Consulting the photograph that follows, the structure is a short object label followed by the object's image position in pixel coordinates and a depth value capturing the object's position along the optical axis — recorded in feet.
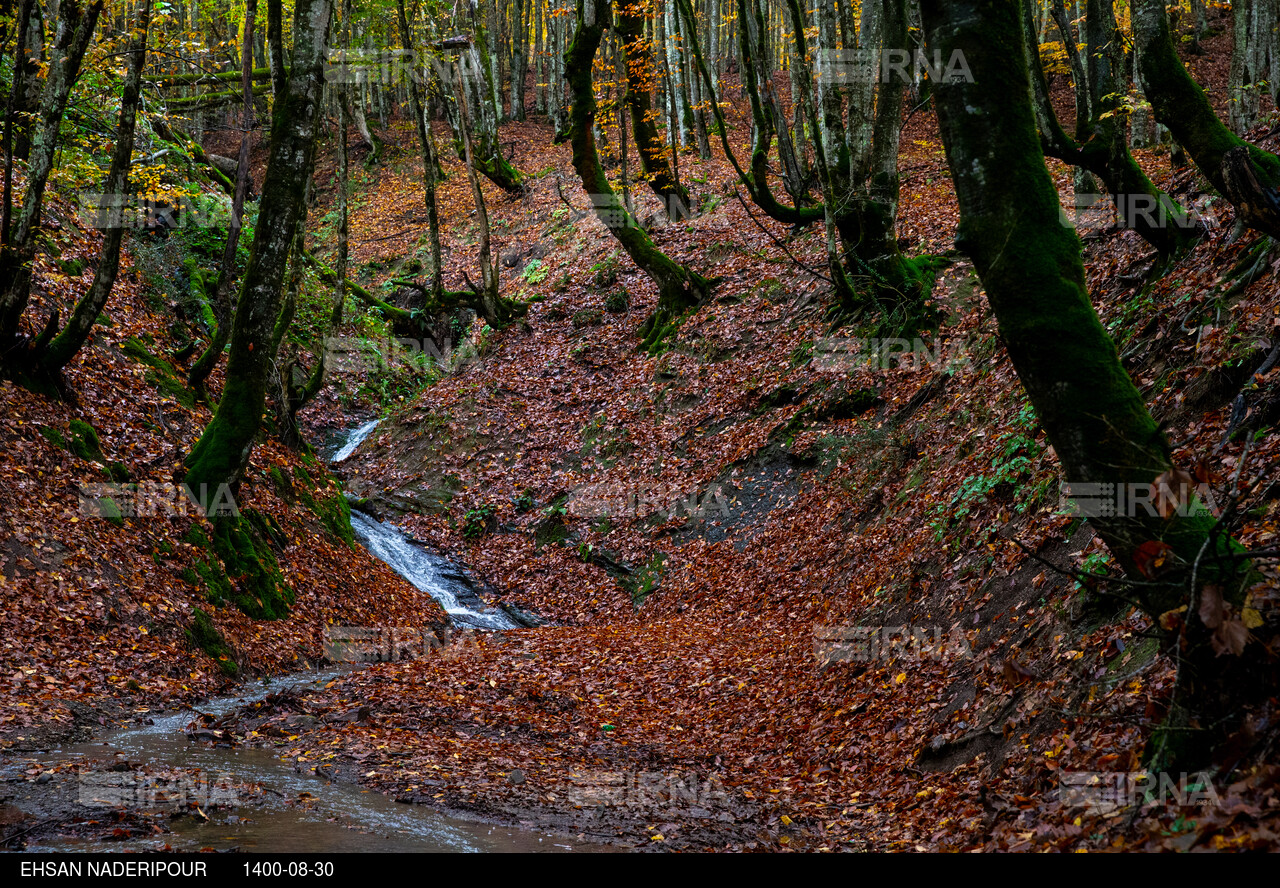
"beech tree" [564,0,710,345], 56.44
